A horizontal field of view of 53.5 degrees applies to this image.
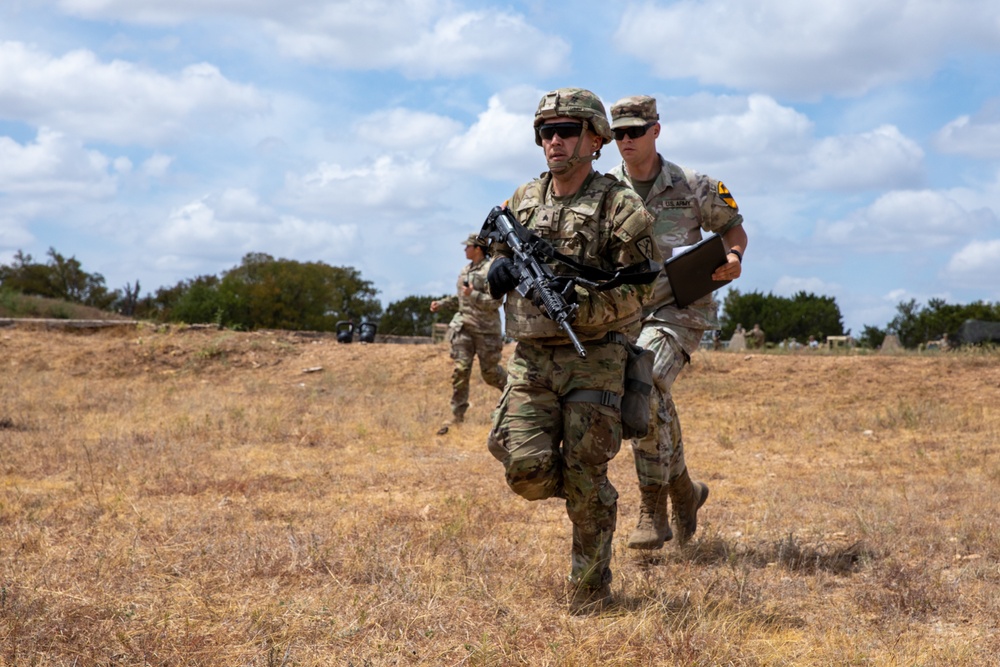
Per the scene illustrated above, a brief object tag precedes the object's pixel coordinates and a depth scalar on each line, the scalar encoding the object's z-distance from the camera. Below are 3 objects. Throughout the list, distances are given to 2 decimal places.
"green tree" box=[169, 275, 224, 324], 27.08
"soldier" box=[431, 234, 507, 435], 10.80
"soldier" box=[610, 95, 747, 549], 5.21
